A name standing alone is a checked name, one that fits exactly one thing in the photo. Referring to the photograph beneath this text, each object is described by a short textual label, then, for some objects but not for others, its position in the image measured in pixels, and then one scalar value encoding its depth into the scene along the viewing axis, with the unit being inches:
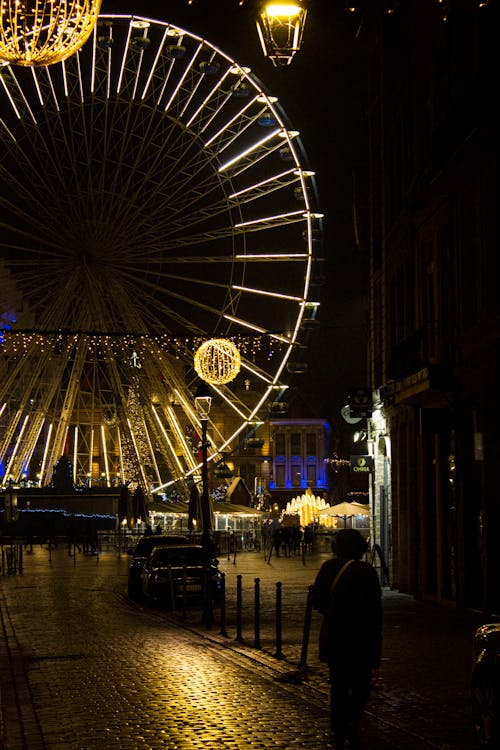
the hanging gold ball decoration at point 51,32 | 504.4
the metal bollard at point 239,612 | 736.0
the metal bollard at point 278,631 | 645.7
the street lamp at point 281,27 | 418.9
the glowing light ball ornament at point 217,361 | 1632.6
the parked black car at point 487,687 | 361.7
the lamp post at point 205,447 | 1019.9
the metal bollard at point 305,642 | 587.8
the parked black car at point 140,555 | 1068.5
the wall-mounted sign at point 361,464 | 1325.0
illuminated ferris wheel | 1651.1
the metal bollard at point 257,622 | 698.8
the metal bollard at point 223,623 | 777.6
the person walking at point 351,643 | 380.5
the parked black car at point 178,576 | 973.8
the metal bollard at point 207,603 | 847.7
